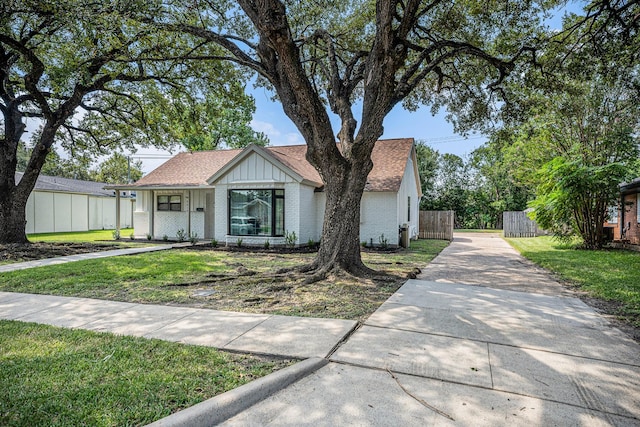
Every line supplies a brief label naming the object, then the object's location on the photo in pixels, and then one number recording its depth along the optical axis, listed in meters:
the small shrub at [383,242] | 14.33
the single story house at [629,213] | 14.06
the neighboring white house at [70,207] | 21.33
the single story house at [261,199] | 13.91
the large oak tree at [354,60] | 7.31
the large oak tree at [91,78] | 7.93
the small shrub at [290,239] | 13.77
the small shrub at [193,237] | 15.72
